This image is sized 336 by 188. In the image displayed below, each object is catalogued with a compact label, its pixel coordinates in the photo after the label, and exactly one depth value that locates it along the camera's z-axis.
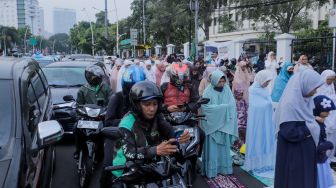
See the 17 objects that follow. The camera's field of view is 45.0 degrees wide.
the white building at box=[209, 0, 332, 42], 36.84
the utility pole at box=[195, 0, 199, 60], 20.59
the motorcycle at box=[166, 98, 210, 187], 3.56
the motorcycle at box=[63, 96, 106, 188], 5.27
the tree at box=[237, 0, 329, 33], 29.55
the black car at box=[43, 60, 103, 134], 7.75
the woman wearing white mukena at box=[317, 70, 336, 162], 6.29
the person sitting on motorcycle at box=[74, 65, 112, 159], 5.93
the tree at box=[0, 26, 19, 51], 72.55
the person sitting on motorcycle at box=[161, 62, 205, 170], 5.66
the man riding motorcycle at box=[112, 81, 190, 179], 2.88
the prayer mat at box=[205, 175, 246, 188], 5.64
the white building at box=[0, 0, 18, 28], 113.12
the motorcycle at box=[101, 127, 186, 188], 2.82
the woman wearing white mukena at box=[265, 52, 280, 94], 12.49
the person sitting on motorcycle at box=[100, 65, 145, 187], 4.72
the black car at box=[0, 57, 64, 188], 2.73
